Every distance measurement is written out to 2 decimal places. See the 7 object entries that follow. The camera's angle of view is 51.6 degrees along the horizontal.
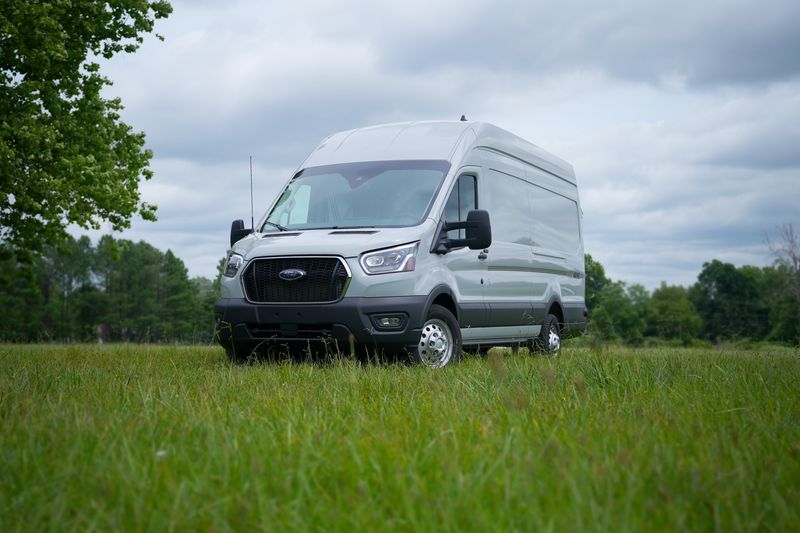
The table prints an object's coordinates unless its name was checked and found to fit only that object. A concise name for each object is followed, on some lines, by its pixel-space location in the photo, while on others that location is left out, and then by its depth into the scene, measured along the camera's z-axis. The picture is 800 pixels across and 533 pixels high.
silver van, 8.14
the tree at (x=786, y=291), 49.56
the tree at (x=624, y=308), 82.06
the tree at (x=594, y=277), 64.19
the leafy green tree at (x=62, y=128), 15.86
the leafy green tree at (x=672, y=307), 89.31
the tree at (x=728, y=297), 95.62
